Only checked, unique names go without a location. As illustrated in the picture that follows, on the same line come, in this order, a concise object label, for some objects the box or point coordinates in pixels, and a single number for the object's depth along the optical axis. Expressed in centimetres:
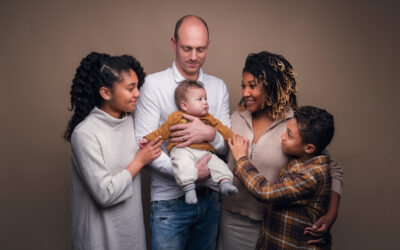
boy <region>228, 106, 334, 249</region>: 187
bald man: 212
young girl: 191
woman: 213
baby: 198
